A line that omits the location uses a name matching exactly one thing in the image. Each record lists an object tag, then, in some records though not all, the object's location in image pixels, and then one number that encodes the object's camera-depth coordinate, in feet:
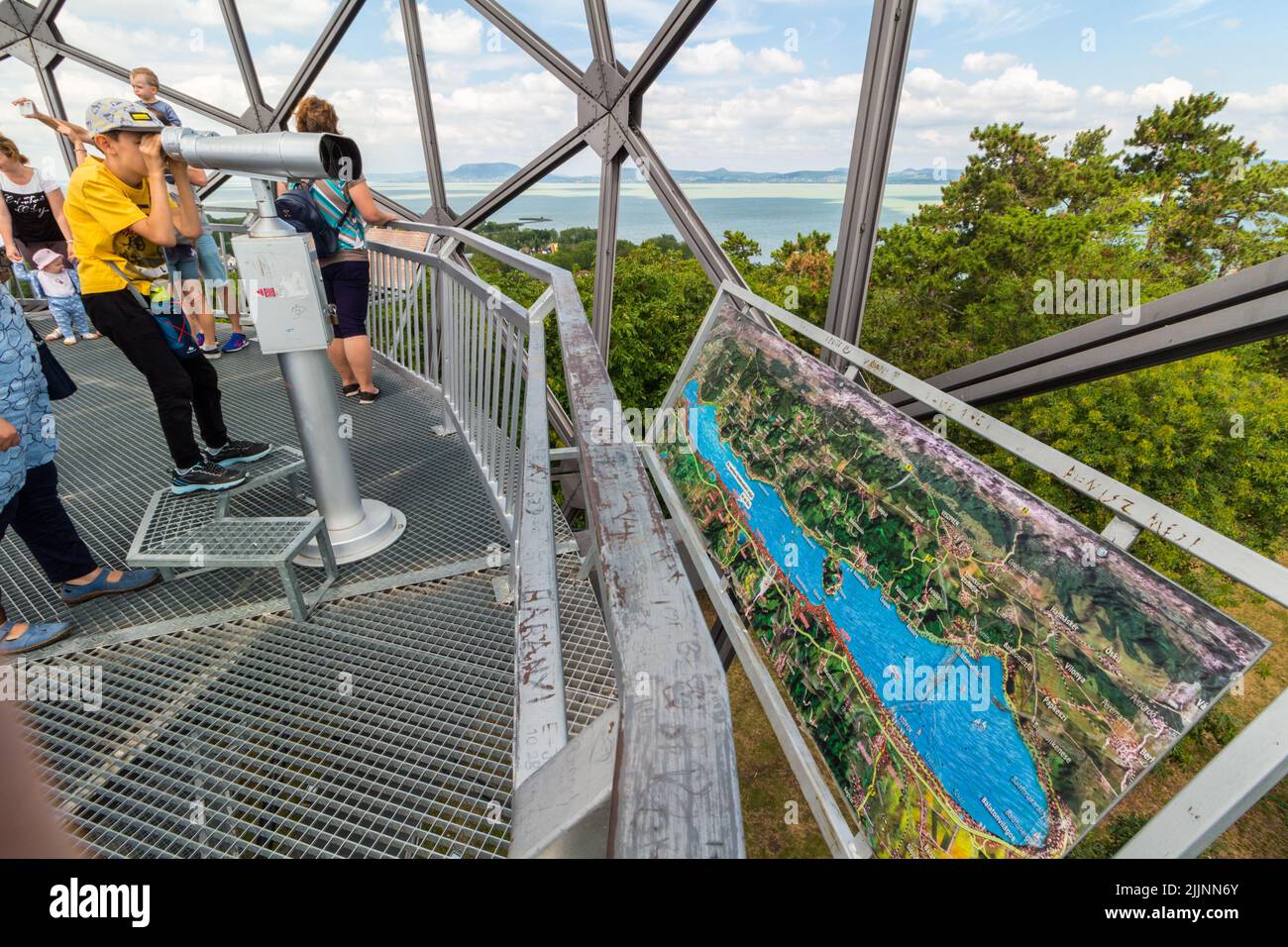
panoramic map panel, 4.57
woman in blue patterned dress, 7.34
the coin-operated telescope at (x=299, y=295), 7.29
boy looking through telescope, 8.29
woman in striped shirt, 12.08
